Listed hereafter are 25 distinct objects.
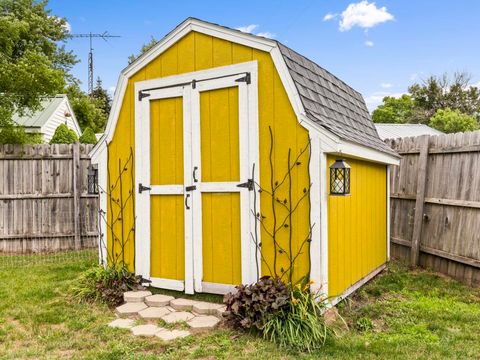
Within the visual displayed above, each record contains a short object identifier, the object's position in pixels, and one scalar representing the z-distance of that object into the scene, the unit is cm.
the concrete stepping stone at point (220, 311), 367
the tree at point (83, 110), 1935
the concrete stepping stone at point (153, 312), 374
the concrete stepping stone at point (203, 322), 346
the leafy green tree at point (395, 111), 3198
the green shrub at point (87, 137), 1071
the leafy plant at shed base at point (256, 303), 327
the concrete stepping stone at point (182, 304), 392
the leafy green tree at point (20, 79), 695
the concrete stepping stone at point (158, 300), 405
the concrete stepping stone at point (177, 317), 364
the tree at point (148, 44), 2169
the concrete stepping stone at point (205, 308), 377
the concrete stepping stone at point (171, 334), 329
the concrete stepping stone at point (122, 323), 358
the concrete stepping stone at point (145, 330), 339
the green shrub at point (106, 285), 428
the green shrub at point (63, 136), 986
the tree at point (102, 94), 3213
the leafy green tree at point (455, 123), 2255
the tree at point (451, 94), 3131
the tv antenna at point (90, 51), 1540
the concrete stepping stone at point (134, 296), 417
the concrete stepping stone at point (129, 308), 385
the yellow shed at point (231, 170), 359
